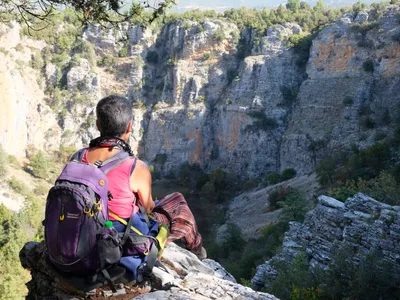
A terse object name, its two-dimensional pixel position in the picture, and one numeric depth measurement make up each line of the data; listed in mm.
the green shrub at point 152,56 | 36125
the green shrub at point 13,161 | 26011
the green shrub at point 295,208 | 14130
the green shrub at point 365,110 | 23594
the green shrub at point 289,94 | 29562
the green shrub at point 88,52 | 34272
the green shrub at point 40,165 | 26203
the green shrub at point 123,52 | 35697
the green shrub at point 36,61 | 32156
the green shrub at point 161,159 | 32219
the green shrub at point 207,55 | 33406
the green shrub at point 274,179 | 24922
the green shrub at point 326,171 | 17606
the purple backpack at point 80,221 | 2320
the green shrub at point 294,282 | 5773
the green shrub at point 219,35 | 32812
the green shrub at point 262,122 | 29016
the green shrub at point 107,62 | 35594
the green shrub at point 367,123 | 22653
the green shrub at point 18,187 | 22688
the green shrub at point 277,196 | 19566
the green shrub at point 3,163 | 23188
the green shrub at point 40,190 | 23862
